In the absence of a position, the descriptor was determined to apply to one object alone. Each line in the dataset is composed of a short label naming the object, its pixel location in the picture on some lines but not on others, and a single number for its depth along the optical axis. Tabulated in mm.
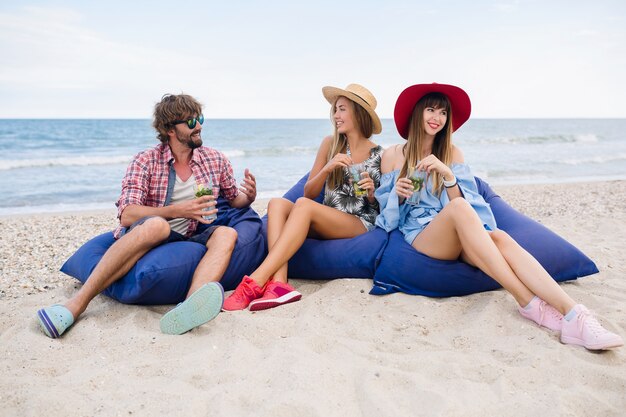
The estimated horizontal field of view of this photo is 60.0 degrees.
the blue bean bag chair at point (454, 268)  3604
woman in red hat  3016
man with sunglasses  3082
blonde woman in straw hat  3664
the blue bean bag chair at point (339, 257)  3955
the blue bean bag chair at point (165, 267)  3484
